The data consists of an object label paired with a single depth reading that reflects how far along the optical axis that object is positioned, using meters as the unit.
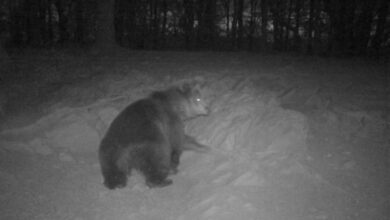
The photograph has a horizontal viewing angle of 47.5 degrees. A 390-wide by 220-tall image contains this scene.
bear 7.47
